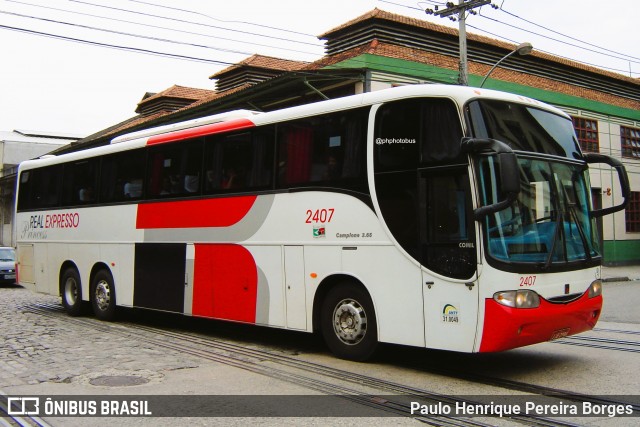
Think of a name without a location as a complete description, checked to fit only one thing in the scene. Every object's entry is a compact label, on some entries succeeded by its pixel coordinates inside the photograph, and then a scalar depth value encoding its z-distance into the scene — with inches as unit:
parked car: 934.4
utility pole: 700.0
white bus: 269.1
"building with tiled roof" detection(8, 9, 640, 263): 834.2
